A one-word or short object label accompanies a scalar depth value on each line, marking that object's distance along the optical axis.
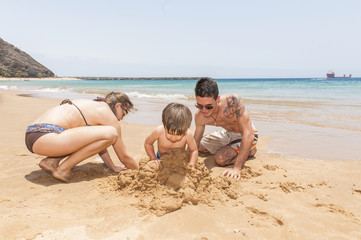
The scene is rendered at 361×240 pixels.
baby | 2.71
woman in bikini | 2.87
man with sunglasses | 3.26
